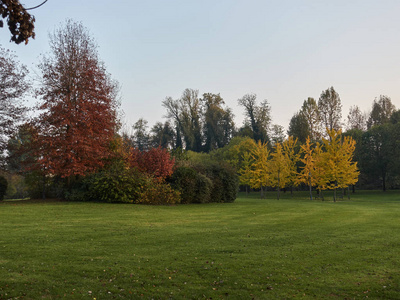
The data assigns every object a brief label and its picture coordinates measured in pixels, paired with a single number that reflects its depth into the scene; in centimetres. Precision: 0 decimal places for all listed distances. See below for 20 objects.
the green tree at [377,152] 5072
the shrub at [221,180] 2569
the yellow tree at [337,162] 3212
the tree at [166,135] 7238
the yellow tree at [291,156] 4088
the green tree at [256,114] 6731
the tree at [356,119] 6962
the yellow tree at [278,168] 3671
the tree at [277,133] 6731
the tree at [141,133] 7768
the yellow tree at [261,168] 3700
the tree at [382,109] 6347
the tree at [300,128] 5928
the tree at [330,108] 5906
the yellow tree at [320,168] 3275
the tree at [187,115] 6856
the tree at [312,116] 5944
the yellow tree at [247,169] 3890
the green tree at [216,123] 7012
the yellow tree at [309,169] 3612
